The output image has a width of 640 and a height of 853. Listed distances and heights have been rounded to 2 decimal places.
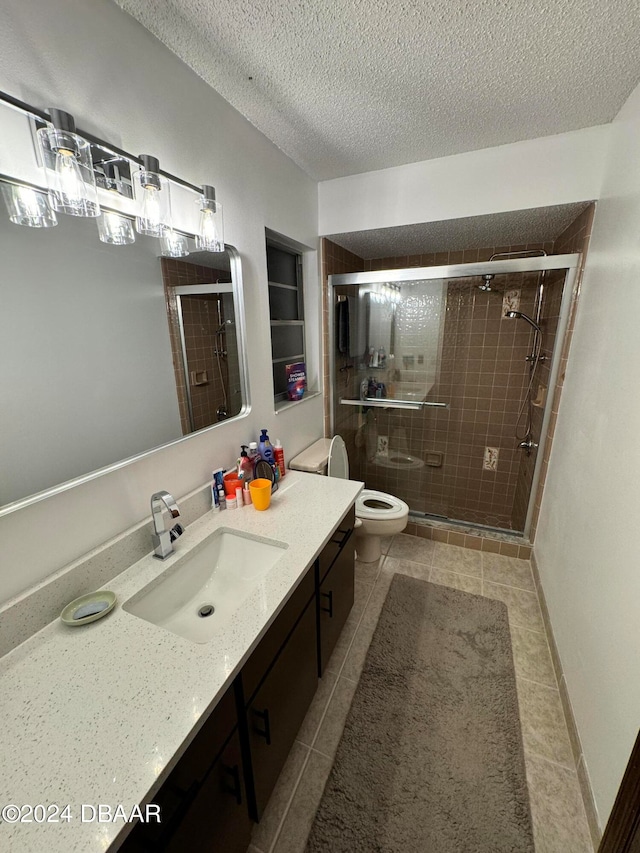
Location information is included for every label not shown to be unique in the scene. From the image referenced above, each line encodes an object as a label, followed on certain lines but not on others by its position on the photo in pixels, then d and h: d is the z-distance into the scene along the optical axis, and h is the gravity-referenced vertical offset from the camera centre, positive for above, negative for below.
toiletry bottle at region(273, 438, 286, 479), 1.72 -0.61
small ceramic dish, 0.88 -0.73
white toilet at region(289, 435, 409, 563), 2.04 -1.12
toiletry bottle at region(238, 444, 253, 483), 1.52 -0.60
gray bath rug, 1.07 -1.54
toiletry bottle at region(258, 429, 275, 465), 1.64 -0.56
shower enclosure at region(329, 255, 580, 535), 2.46 -0.44
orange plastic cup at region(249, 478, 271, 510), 1.41 -0.66
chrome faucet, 1.09 -0.62
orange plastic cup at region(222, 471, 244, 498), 1.45 -0.64
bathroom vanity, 0.57 -0.74
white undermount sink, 1.04 -0.84
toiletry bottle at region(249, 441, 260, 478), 1.60 -0.57
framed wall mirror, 0.88 -0.05
